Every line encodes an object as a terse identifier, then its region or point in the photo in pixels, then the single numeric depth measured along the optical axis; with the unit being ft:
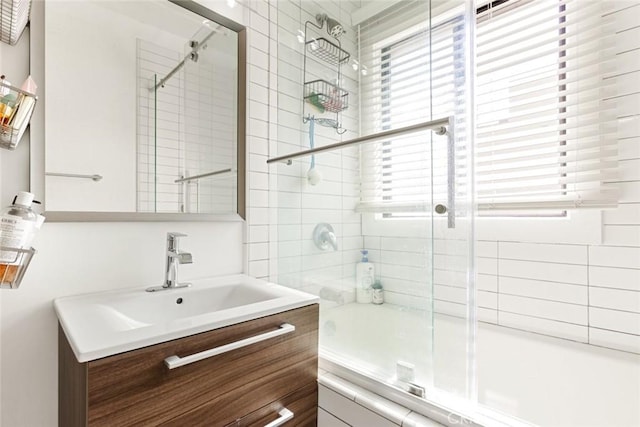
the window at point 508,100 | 4.04
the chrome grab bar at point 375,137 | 3.36
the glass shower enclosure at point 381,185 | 3.38
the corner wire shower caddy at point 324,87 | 5.14
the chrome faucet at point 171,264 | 3.47
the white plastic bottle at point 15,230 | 2.22
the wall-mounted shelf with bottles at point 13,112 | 2.43
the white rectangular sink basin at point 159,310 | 2.13
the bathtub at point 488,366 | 3.34
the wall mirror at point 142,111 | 3.09
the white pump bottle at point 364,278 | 4.55
